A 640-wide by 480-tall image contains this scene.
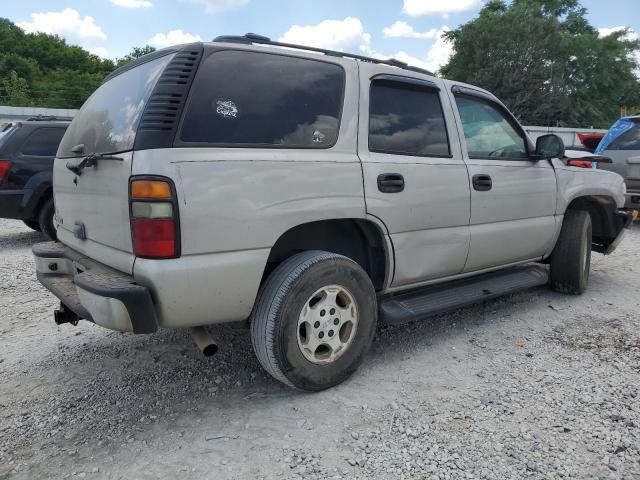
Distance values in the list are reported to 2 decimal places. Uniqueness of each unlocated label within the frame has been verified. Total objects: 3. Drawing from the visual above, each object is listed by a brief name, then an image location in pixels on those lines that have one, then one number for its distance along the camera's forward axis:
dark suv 6.54
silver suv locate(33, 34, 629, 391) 2.33
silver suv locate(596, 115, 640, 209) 7.75
